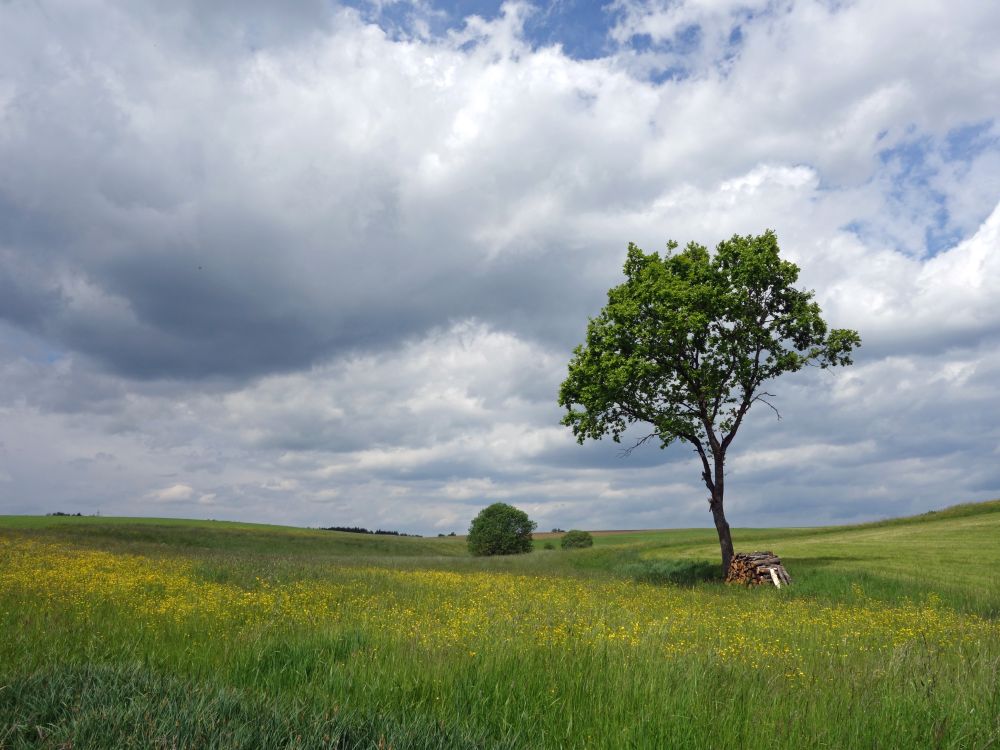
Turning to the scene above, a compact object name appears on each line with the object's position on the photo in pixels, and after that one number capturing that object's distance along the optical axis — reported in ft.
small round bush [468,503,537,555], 237.04
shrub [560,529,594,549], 248.52
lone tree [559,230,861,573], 95.55
